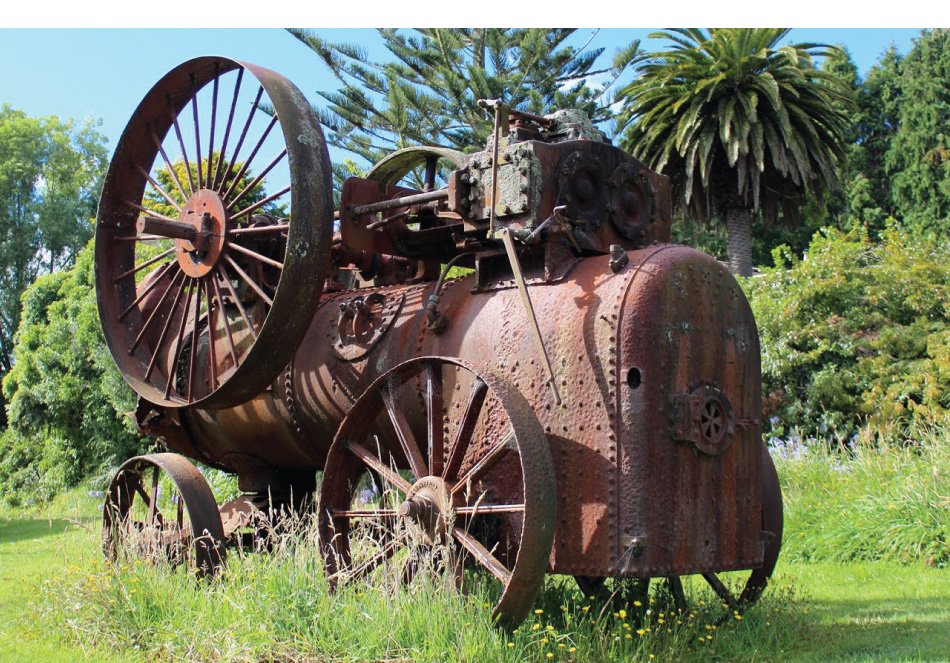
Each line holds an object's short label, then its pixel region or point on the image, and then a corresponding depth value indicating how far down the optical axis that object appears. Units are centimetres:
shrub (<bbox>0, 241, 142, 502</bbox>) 1636
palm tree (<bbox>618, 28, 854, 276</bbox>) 2025
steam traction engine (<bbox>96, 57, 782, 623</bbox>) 490
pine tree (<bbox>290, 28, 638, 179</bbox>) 2042
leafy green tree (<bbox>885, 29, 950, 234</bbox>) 2741
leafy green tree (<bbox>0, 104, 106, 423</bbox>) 3006
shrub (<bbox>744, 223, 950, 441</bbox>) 1355
